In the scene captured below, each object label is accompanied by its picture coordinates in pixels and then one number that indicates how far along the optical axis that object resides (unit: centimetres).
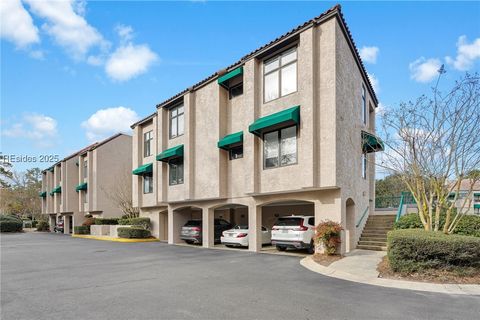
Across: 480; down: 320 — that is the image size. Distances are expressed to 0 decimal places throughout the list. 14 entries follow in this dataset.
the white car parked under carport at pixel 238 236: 1806
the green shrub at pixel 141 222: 2572
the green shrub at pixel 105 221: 3131
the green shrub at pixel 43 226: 4725
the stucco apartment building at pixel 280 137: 1376
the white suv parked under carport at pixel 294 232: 1475
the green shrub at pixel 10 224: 4280
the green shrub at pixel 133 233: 2459
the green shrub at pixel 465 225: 1306
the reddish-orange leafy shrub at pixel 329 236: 1312
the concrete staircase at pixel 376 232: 1509
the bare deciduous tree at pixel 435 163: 1155
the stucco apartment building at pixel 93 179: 3403
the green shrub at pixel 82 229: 3291
